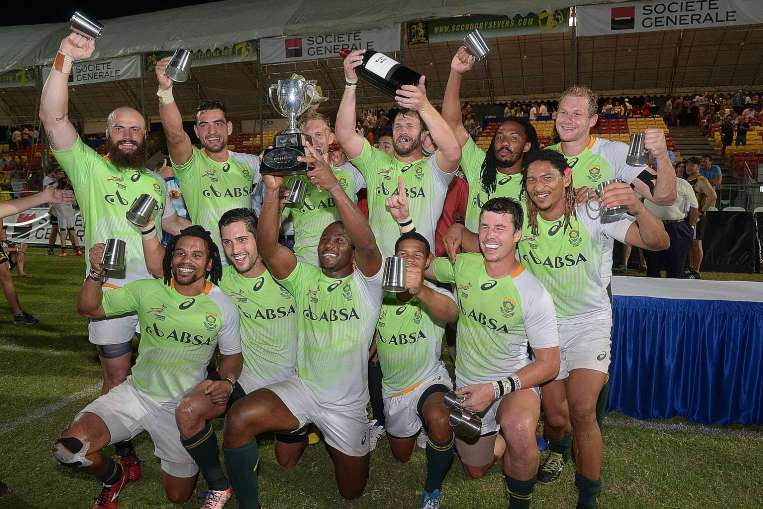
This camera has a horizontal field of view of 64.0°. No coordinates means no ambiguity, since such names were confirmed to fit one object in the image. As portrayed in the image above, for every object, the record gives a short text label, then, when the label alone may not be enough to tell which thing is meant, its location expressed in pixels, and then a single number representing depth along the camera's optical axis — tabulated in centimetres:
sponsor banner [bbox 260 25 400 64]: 1380
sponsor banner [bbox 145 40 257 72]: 1583
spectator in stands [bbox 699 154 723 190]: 1379
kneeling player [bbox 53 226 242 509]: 356
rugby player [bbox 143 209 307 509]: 364
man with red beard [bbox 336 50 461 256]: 422
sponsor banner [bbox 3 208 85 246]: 1603
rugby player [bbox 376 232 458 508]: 372
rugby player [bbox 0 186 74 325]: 386
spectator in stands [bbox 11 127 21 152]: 3028
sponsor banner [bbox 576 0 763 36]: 1109
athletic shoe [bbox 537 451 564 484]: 396
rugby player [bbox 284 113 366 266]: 476
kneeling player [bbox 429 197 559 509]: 324
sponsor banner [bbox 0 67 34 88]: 1950
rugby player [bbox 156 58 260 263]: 452
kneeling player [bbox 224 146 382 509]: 358
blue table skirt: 467
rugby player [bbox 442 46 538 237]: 410
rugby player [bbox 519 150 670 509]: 347
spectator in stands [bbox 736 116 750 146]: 2055
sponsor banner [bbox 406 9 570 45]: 1297
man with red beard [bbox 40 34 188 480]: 395
